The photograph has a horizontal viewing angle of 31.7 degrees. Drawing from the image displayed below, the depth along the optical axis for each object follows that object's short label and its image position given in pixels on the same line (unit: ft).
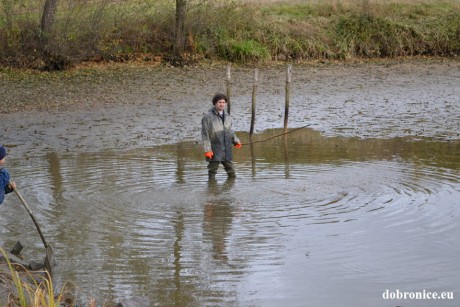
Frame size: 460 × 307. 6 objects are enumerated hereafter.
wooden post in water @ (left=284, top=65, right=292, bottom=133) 60.70
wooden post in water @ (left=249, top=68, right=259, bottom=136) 60.94
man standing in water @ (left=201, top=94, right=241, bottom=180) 43.19
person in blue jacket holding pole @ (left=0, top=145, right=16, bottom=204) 30.42
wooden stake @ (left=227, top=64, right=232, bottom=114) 61.26
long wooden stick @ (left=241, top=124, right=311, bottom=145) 56.24
